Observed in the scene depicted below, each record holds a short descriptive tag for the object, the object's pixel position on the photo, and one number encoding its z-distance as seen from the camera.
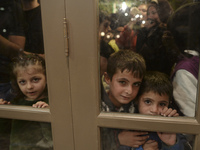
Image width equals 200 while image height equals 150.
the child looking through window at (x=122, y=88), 0.97
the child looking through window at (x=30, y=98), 1.10
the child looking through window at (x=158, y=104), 0.96
